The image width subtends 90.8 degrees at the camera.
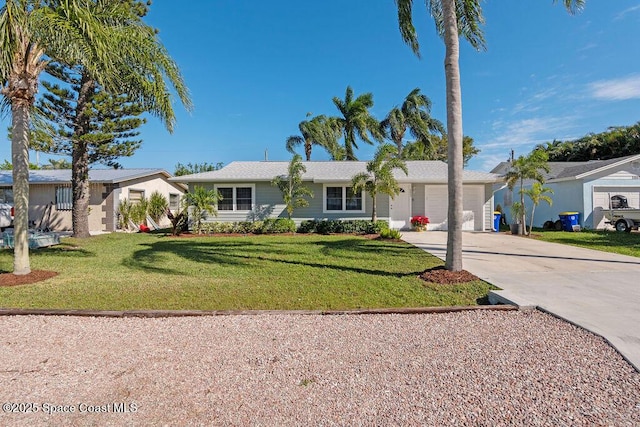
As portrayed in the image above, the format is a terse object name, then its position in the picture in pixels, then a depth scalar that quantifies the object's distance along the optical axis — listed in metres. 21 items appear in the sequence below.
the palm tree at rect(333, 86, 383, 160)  26.30
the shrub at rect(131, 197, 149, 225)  16.81
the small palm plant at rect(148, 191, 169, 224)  18.19
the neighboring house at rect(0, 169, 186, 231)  16.25
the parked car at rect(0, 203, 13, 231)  12.87
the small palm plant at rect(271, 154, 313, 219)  14.60
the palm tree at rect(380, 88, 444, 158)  26.19
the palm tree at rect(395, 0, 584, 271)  6.24
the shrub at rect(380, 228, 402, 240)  12.44
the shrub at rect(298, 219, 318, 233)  15.09
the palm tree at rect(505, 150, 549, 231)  13.69
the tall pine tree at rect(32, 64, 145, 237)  12.91
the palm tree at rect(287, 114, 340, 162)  26.84
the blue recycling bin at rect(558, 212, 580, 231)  15.94
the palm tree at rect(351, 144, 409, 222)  13.54
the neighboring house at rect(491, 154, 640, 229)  16.39
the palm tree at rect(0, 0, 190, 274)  5.71
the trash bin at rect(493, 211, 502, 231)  15.96
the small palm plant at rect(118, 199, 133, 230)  16.42
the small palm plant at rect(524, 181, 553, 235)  13.41
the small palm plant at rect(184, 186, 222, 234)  14.05
